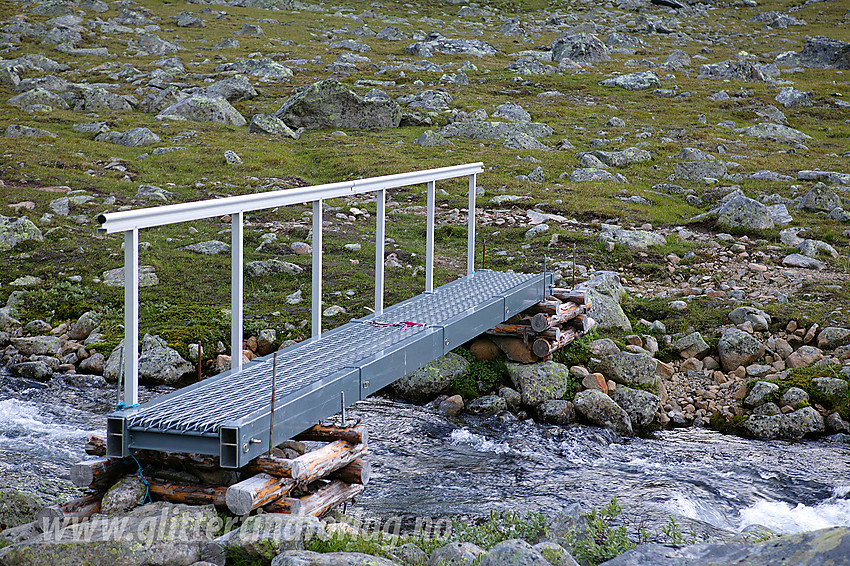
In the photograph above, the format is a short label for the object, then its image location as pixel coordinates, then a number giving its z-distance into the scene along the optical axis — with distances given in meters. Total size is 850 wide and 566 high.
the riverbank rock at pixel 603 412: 12.30
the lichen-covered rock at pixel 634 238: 19.18
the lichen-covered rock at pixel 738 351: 13.68
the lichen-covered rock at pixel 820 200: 22.20
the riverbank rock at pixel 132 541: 5.89
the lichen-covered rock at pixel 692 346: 14.00
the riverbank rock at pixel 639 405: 12.54
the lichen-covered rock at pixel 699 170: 26.62
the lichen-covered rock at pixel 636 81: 46.22
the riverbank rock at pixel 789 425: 11.95
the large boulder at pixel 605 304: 14.84
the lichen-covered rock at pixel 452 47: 57.75
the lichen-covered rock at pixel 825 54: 55.00
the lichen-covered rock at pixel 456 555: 6.04
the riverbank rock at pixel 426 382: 13.09
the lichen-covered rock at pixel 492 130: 32.66
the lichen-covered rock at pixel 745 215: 20.45
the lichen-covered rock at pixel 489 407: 12.64
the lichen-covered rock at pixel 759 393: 12.52
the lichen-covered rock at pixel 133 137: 29.42
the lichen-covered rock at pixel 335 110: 34.09
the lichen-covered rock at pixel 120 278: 16.36
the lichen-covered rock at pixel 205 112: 34.50
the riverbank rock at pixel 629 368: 13.23
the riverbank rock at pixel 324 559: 5.58
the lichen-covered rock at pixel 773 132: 34.47
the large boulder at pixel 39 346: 13.72
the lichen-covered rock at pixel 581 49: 56.56
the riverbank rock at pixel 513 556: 5.81
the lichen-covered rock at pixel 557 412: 12.48
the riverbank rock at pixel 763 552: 5.12
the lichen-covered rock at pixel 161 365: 12.95
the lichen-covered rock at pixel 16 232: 18.31
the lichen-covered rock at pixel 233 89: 39.53
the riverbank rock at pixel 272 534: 5.98
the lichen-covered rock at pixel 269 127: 32.05
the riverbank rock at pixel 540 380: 12.76
